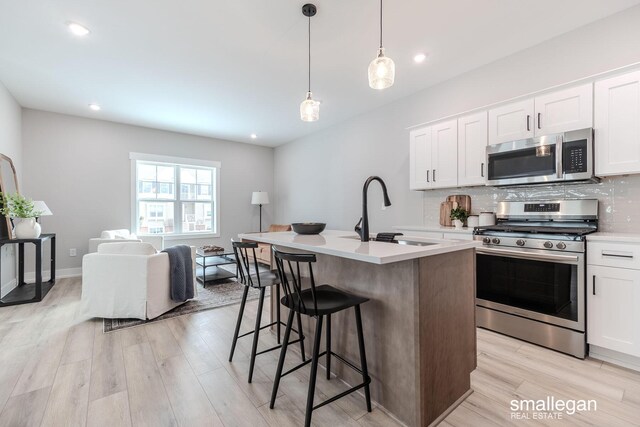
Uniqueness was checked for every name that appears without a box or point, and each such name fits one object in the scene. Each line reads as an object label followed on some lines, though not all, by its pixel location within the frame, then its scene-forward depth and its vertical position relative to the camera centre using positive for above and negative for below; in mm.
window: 5605 +340
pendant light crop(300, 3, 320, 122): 2352 +874
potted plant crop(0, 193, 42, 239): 3482 -21
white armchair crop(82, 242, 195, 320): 2943 -748
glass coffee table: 4371 -996
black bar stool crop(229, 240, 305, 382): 1967 -499
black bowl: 2322 -127
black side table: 3446 -1007
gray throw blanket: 3230 -677
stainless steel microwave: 2361 +476
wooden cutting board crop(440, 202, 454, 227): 3531 -7
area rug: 2916 -1091
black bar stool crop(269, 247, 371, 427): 1466 -503
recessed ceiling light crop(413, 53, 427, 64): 3033 +1638
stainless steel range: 2230 -507
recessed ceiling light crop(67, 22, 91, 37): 2529 +1612
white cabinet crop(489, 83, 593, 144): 2381 +873
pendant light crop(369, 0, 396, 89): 1865 +910
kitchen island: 1463 -602
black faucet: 1863 -37
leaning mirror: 3557 +375
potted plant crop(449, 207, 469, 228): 3366 -41
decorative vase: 3575 -220
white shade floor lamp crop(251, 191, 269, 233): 6551 +314
